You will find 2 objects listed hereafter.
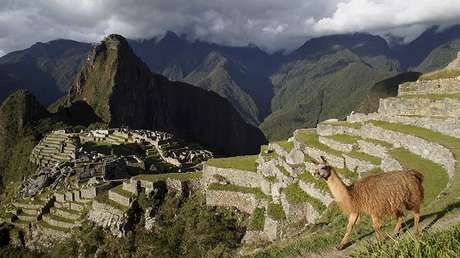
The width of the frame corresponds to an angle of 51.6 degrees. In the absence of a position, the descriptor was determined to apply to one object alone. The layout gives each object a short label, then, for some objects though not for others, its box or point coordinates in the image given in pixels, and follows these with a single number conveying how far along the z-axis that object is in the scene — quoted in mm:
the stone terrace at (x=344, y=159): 20047
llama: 10070
